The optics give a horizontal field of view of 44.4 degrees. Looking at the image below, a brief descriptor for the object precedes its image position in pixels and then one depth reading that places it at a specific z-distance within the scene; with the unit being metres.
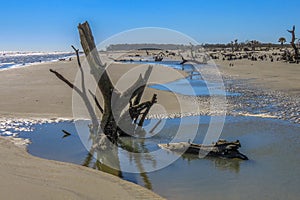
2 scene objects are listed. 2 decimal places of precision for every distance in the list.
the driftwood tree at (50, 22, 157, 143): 8.75
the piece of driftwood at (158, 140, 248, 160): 7.92
